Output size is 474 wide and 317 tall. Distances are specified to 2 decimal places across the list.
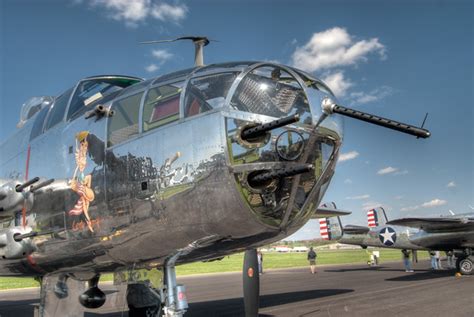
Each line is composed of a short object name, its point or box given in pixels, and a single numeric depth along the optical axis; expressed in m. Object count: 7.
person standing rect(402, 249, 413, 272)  31.27
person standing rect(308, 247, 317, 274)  32.62
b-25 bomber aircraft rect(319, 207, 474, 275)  26.14
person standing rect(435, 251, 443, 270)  32.98
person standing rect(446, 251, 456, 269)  34.09
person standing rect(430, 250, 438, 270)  32.63
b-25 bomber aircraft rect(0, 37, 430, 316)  3.96
